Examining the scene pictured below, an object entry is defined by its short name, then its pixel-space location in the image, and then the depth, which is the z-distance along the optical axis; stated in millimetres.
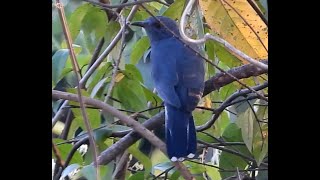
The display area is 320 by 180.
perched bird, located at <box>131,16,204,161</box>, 6308
